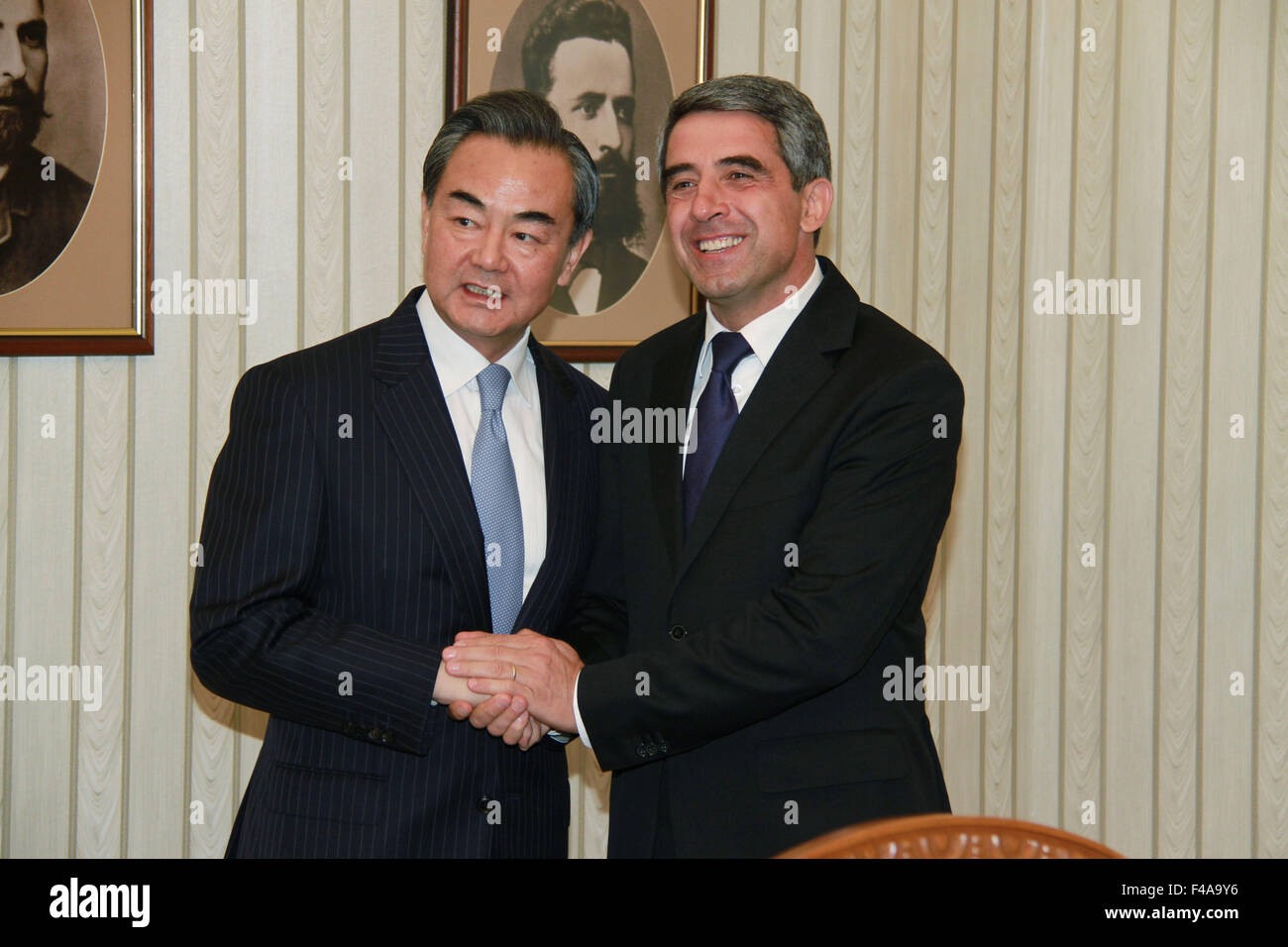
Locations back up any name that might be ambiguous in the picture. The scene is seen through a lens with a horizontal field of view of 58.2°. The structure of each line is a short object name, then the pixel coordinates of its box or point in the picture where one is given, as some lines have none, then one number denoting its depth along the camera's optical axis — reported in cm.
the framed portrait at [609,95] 315
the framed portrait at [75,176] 299
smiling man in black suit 192
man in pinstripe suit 188
